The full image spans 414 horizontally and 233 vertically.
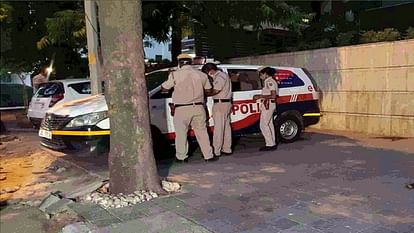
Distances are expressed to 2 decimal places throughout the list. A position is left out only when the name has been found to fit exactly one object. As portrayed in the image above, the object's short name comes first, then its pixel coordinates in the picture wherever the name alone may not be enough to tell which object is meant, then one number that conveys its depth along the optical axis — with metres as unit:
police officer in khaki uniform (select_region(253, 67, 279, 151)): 8.35
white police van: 7.59
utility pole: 9.61
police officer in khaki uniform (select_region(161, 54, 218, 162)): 7.19
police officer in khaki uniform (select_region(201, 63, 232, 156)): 7.85
